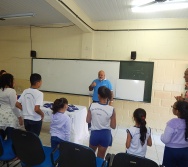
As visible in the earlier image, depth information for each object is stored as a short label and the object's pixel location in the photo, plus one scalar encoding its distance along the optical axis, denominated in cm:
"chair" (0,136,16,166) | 180
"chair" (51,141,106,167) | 146
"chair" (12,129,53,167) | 165
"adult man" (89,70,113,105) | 378
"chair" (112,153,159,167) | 129
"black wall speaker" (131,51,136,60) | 399
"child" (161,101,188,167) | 170
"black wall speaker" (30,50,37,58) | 489
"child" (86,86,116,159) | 195
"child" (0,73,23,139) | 223
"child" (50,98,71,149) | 200
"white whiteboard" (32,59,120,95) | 429
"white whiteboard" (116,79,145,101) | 407
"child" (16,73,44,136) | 214
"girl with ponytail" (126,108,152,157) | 172
